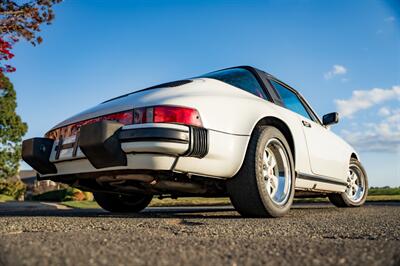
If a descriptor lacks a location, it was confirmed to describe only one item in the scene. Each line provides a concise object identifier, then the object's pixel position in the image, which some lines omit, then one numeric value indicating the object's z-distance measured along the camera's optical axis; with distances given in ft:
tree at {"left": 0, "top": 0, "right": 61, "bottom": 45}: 25.95
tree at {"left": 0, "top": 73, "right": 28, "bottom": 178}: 80.48
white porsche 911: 8.48
